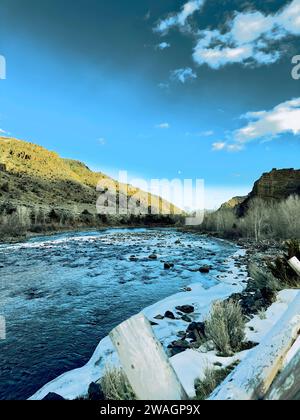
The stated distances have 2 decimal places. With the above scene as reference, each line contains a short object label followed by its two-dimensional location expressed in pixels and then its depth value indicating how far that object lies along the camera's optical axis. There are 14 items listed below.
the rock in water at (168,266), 18.76
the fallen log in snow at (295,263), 6.35
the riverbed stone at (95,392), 4.85
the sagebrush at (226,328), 5.68
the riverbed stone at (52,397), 4.93
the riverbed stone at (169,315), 9.28
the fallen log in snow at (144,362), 2.56
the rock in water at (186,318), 9.05
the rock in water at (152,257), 22.83
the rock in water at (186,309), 9.96
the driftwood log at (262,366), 2.58
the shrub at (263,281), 9.65
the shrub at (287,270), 9.20
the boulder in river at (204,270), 17.46
